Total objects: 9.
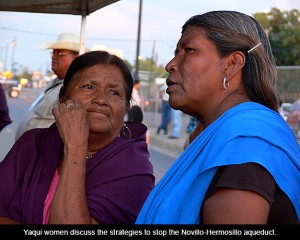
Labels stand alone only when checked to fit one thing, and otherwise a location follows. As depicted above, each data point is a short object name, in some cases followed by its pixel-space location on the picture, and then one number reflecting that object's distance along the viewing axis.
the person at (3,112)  6.21
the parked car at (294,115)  14.26
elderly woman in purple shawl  2.47
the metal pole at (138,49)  27.58
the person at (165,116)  20.36
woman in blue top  1.76
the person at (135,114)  5.84
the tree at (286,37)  33.25
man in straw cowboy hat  4.77
